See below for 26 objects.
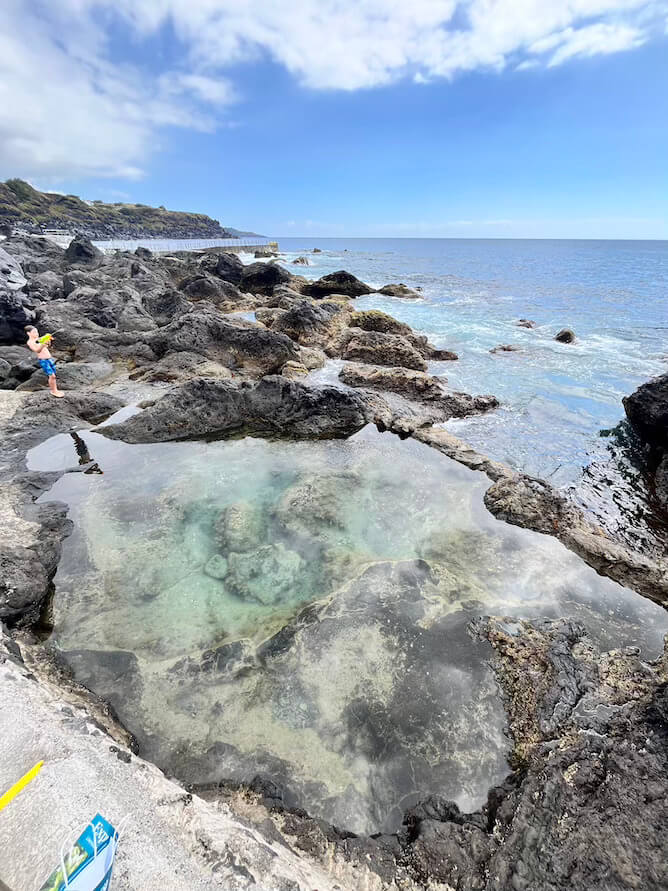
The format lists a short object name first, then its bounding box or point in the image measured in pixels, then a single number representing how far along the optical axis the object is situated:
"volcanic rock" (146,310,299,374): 13.06
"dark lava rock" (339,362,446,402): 11.95
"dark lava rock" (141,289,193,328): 17.94
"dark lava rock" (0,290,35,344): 13.24
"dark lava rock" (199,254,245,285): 32.34
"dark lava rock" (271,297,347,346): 17.03
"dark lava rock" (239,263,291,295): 30.05
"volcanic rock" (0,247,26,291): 13.95
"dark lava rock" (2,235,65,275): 26.25
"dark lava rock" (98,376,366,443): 9.04
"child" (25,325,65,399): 9.72
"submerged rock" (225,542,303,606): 5.12
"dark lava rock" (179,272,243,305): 24.88
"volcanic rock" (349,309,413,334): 18.08
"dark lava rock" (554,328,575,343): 20.86
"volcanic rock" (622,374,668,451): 8.27
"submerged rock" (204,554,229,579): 5.35
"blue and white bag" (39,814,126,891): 1.98
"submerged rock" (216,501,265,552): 5.84
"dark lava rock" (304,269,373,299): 31.08
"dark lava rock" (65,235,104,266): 31.11
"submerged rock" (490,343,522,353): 18.67
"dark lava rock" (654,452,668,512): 7.55
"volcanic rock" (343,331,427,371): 14.85
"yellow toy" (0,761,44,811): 2.34
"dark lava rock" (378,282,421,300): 34.00
